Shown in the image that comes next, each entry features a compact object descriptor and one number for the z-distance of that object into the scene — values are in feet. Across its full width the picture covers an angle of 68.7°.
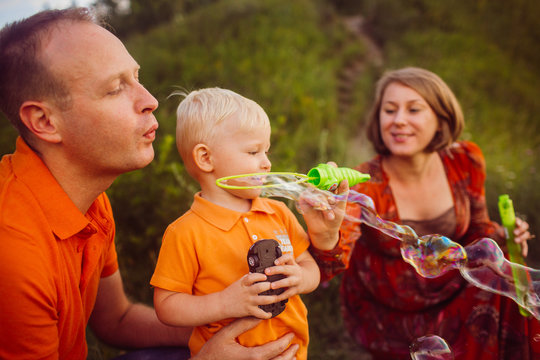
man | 4.13
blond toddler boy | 4.56
